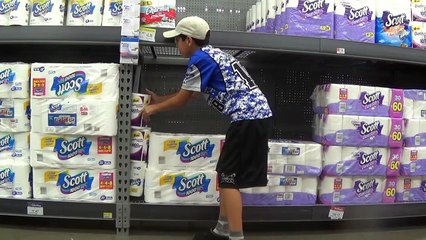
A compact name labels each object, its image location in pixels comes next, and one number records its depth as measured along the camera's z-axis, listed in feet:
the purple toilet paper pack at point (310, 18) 5.84
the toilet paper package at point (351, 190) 6.01
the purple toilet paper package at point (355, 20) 5.98
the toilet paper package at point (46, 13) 5.65
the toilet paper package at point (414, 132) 6.17
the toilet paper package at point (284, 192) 5.86
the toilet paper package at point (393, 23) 6.16
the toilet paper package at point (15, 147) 5.65
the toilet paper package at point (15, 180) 5.59
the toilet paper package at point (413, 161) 6.15
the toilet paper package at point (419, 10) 6.54
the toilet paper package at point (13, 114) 5.57
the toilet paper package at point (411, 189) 6.29
